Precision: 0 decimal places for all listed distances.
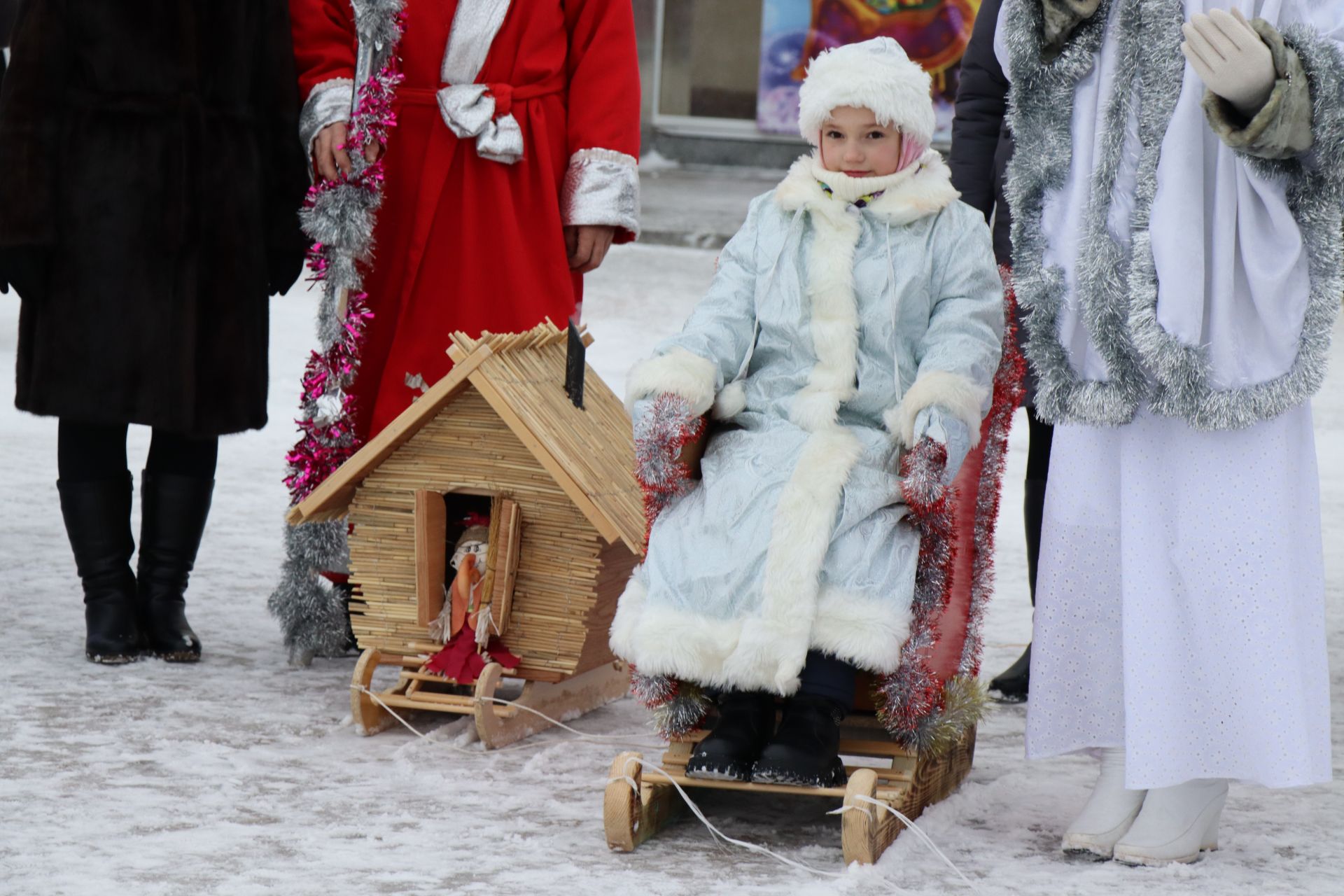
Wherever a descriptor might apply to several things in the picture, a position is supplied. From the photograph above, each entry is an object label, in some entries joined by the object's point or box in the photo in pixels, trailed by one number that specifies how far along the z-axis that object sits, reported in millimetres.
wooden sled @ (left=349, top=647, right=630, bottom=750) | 6742
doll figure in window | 6953
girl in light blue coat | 5566
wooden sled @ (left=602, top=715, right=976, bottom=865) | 5406
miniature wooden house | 6824
